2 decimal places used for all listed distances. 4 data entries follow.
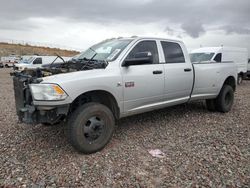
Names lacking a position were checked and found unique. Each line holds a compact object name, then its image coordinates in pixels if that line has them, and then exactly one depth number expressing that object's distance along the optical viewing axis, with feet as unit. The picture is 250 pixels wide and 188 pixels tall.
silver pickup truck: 8.89
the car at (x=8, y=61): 98.70
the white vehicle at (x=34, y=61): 55.52
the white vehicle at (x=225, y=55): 33.71
